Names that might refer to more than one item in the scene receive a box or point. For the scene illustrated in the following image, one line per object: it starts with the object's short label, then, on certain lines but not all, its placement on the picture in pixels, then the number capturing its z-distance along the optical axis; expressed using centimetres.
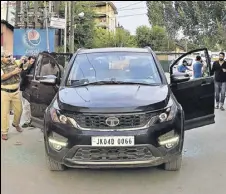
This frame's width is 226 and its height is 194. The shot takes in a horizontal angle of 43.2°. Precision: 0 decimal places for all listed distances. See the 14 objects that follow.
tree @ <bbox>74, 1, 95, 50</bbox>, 2765
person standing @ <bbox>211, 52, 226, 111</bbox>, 804
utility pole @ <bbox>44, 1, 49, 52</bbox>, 1593
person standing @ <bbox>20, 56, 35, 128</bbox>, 571
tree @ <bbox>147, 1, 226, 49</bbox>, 2869
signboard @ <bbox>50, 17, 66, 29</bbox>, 1255
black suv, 319
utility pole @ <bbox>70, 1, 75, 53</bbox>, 1930
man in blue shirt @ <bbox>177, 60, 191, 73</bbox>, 1026
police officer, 503
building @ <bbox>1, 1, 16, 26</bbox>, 2635
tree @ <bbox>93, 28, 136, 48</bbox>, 3315
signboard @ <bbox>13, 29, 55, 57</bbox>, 1764
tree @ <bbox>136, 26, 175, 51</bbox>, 3663
